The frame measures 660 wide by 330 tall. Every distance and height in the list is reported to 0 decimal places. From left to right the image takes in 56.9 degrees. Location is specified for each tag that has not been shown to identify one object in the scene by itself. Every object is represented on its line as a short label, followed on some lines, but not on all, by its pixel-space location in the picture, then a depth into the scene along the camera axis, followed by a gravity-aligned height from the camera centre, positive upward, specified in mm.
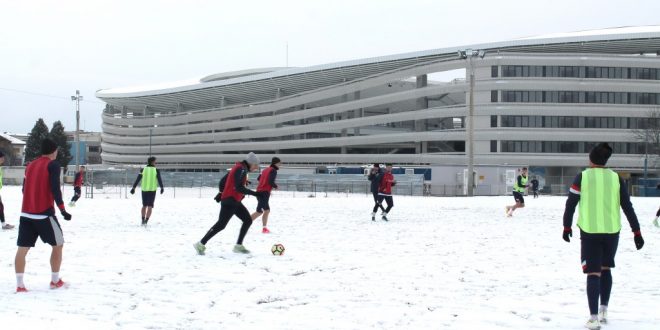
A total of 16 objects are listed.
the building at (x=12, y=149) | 98625 +3604
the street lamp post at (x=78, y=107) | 59725 +6738
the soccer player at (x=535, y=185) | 37381 -579
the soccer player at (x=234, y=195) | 10281 -395
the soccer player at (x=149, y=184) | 15406 -333
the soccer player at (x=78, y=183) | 25703 -561
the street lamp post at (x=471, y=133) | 39125 +2746
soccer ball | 10539 -1343
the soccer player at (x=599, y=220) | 5754 -415
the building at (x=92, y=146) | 154400 +6249
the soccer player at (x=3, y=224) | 14089 -1278
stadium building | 61844 +8163
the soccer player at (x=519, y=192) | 20141 -556
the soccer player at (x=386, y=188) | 18234 -425
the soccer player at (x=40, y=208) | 7016 -442
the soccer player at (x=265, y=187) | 14094 -344
